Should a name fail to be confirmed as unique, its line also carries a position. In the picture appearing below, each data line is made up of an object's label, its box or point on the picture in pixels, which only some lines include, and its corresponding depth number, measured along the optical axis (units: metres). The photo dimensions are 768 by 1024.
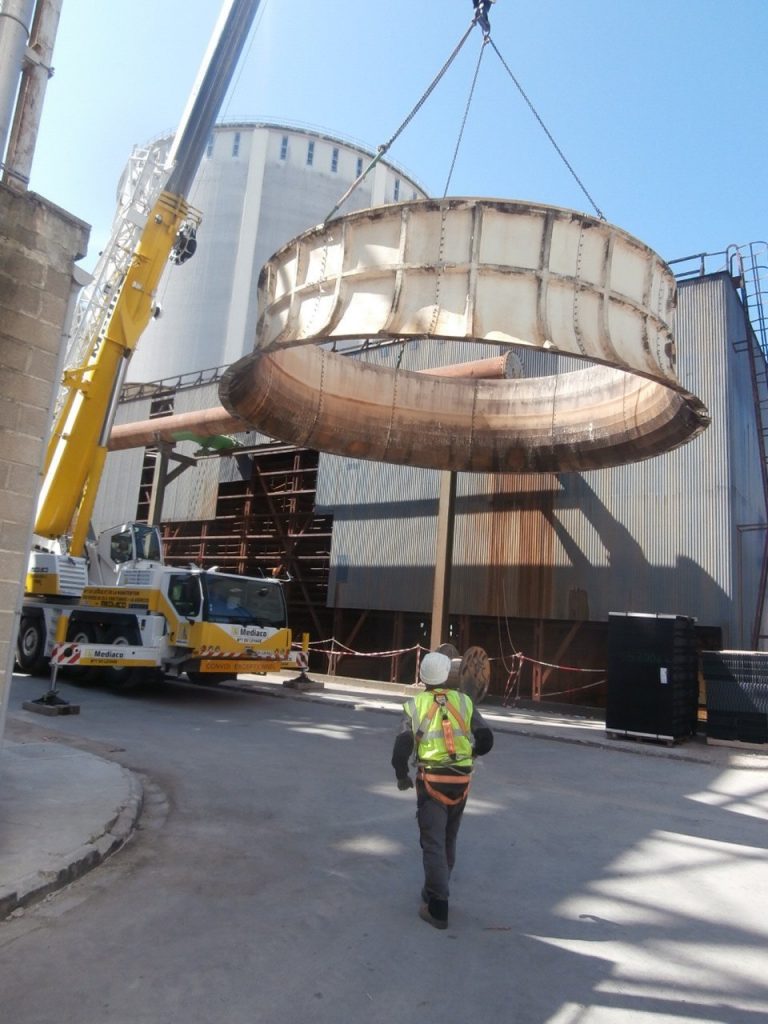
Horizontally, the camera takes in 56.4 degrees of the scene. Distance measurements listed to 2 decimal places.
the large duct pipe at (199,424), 17.00
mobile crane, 14.25
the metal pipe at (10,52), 5.38
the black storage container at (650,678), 13.02
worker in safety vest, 4.66
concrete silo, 48.88
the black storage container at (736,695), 12.80
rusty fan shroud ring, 9.09
